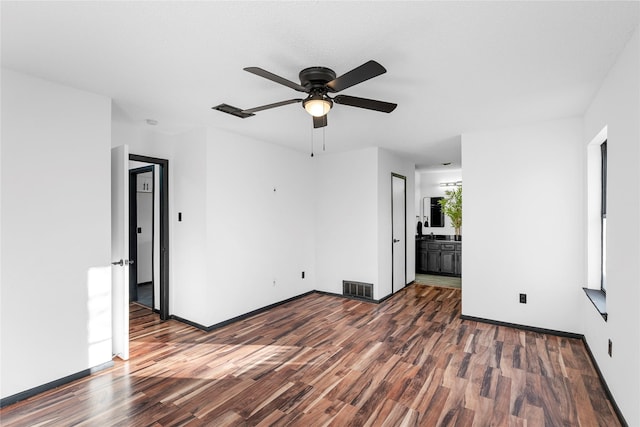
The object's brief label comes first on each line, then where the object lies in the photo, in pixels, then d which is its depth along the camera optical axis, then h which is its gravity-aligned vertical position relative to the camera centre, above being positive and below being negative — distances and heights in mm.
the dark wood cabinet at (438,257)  7262 -1050
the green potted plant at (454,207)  7211 +129
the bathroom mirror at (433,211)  8258 +39
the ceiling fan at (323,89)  2082 +861
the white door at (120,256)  3068 -426
